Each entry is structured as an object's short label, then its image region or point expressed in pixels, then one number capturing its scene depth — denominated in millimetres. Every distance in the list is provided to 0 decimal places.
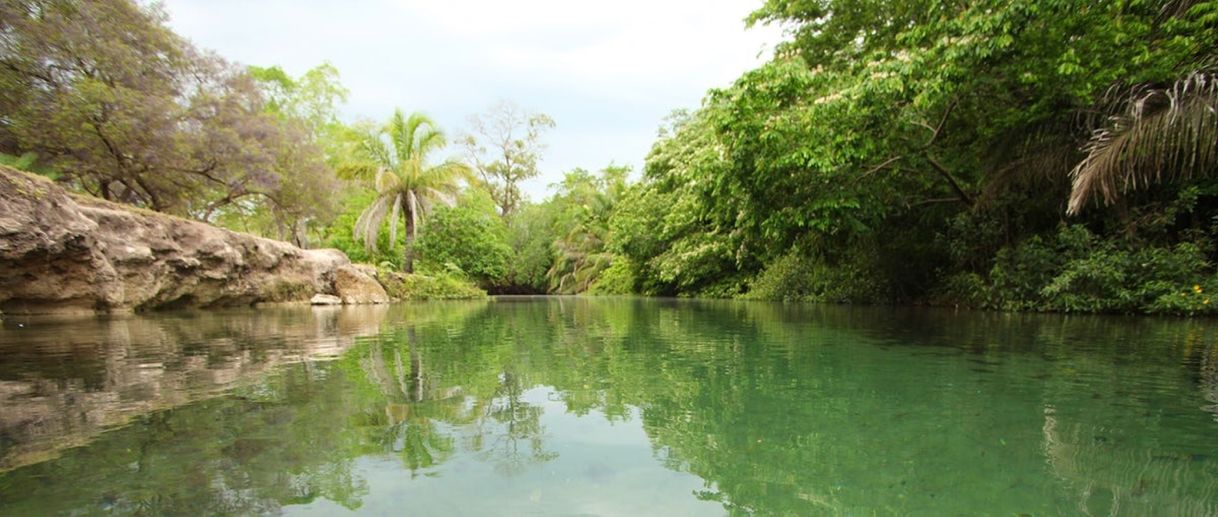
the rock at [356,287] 16828
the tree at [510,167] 39438
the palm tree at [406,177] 22703
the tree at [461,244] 23359
